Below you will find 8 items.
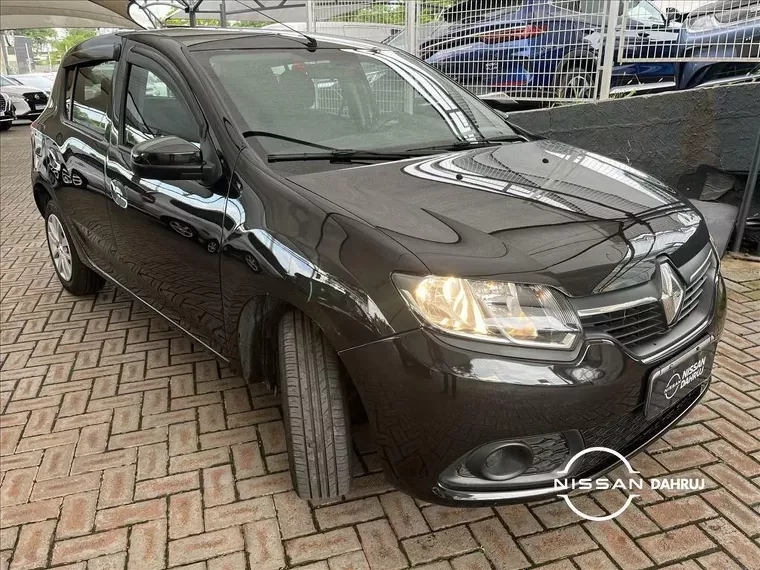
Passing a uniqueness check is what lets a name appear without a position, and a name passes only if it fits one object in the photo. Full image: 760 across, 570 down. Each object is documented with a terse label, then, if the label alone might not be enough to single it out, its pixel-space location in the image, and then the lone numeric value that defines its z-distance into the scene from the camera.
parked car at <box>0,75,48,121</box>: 16.94
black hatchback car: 1.78
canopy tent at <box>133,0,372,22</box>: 12.09
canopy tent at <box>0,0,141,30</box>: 25.79
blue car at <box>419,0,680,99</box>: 5.70
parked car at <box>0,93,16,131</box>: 14.95
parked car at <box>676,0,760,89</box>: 5.12
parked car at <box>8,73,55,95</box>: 18.08
